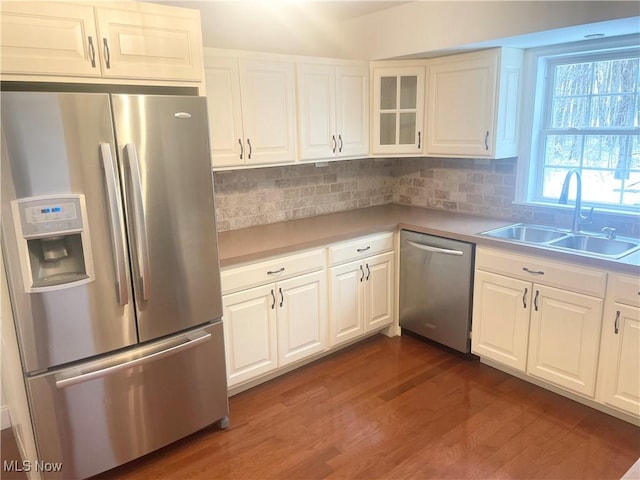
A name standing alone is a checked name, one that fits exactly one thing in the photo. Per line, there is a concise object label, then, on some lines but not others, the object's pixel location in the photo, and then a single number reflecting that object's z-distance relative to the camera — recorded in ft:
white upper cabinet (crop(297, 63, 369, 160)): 9.86
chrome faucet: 9.18
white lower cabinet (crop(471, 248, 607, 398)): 7.97
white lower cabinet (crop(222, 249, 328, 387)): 8.39
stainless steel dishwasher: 9.71
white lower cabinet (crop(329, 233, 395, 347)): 9.88
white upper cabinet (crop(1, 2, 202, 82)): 5.73
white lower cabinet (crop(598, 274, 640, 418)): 7.38
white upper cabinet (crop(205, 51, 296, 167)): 8.57
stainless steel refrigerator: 5.69
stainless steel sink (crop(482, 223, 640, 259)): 8.67
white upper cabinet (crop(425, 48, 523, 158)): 9.63
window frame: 8.96
